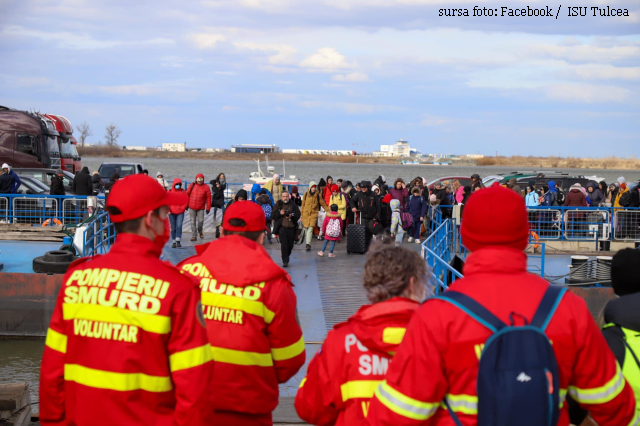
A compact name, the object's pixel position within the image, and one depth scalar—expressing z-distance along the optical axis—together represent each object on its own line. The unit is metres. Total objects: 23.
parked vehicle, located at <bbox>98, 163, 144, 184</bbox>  29.72
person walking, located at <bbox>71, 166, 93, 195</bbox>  18.89
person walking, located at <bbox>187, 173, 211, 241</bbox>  16.61
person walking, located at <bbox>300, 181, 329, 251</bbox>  16.28
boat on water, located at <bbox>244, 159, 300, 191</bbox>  39.66
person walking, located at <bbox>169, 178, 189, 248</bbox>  15.82
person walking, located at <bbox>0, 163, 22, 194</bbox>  18.36
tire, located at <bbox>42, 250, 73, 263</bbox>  11.92
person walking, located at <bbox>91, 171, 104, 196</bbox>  24.68
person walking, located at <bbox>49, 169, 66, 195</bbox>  18.70
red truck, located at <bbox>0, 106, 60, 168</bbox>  28.47
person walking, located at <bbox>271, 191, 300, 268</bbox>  13.88
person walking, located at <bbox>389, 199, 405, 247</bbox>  17.20
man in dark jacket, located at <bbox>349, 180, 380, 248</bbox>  15.89
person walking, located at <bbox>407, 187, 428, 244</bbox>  17.61
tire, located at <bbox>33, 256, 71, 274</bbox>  11.81
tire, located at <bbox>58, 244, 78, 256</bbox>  12.74
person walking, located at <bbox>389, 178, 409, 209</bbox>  18.14
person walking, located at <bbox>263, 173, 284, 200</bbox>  17.69
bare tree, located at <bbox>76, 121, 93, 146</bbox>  150.62
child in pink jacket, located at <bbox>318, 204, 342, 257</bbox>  15.58
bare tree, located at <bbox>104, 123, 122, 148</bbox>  176.90
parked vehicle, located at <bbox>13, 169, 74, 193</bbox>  24.20
